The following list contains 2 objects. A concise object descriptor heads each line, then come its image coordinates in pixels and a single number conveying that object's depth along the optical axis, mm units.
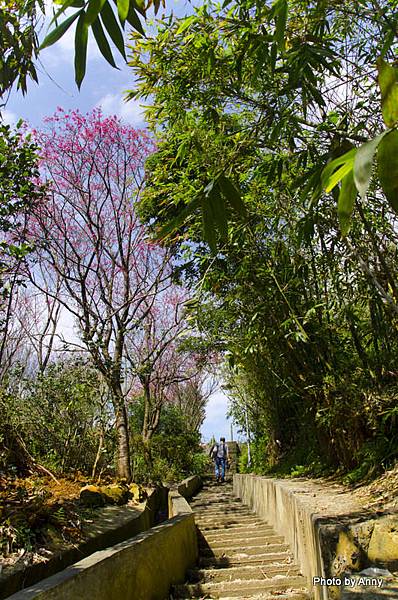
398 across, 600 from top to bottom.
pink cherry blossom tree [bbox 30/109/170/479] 9336
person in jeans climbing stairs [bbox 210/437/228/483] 16109
